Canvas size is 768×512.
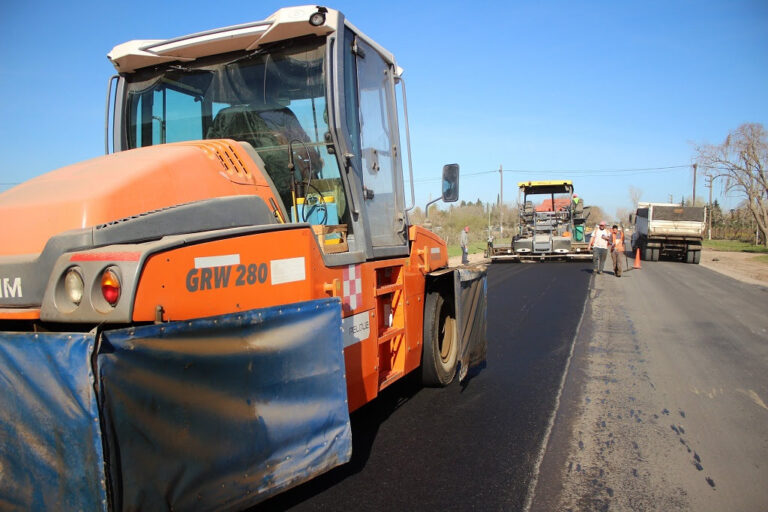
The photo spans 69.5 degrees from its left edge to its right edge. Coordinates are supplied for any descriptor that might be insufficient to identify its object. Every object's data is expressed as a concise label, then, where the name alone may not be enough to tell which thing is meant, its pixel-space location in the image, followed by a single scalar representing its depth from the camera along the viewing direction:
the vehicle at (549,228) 22.27
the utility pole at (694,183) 54.85
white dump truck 24.36
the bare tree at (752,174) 38.84
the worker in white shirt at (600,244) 17.48
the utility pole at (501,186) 49.92
